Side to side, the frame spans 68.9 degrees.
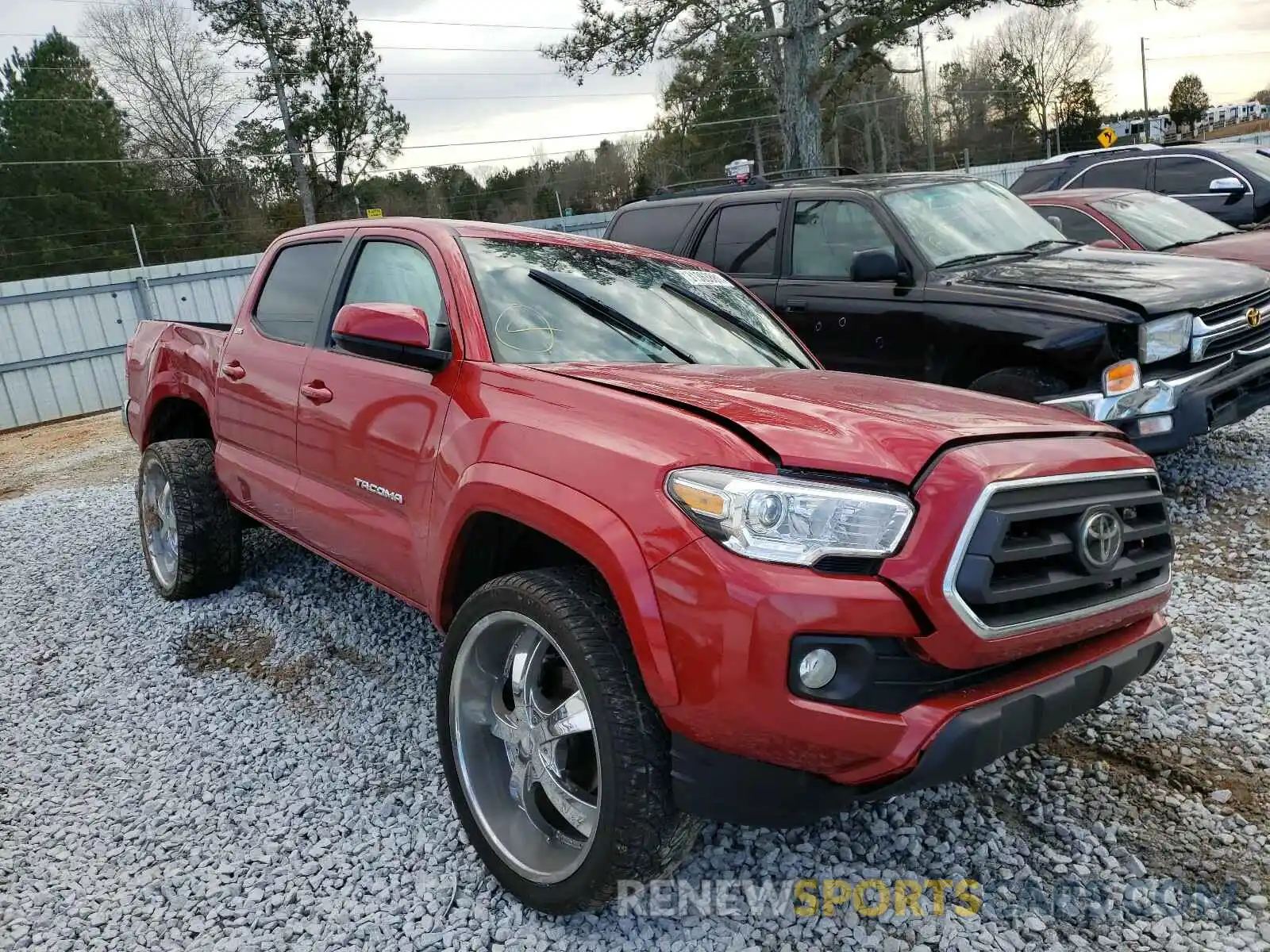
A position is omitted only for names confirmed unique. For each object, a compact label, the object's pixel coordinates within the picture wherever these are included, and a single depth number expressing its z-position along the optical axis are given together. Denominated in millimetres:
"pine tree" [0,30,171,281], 26953
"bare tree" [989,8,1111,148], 61031
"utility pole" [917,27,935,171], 53094
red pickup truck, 1962
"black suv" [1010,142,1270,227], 9969
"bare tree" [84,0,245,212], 35969
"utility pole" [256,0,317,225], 31406
